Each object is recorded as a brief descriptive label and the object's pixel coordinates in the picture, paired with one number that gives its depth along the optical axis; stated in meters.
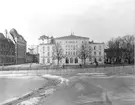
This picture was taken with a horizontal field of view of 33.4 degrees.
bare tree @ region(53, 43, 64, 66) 77.31
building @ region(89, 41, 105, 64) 89.19
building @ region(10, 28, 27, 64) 83.80
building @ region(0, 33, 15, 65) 60.69
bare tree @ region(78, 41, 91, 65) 77.62
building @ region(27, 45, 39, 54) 123.16
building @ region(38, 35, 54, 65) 84.50
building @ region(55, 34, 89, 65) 85.12
